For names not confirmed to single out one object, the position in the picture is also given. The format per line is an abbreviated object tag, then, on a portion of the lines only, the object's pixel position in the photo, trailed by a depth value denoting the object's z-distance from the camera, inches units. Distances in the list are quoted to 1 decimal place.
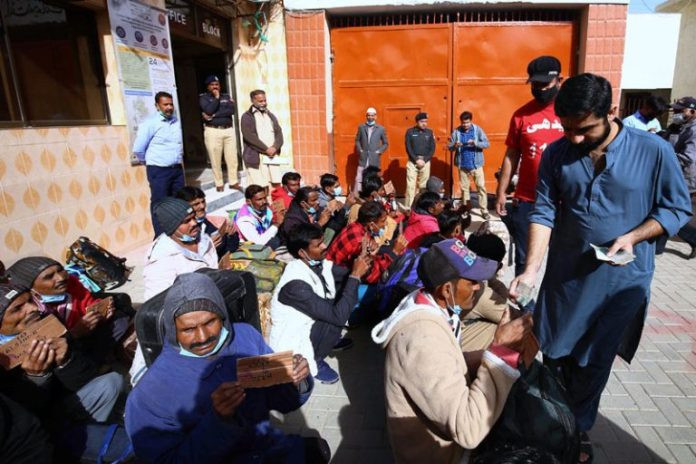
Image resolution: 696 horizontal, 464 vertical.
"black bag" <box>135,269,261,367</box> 83.3
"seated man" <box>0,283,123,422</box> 87.7
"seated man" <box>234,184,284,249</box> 210.5
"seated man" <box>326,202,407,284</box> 163.5
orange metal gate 351.3
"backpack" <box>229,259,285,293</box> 169.2
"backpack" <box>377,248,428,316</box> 139.7
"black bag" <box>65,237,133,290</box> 195.0
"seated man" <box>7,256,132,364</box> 117.3
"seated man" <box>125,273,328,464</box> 66.9
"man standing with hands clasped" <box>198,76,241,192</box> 313.1
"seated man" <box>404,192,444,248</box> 176.7
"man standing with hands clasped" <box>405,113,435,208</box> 339.3
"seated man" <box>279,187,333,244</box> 204.2
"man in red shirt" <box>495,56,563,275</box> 132.6
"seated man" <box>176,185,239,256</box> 185.3
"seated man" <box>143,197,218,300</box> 126.3
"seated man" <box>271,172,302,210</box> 247.3
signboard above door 287.2
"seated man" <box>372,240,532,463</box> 65.4
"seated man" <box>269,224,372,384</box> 124.8
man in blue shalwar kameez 83.8
